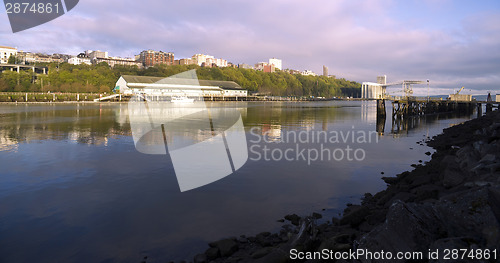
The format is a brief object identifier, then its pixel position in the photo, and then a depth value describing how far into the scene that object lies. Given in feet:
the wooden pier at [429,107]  150.92
